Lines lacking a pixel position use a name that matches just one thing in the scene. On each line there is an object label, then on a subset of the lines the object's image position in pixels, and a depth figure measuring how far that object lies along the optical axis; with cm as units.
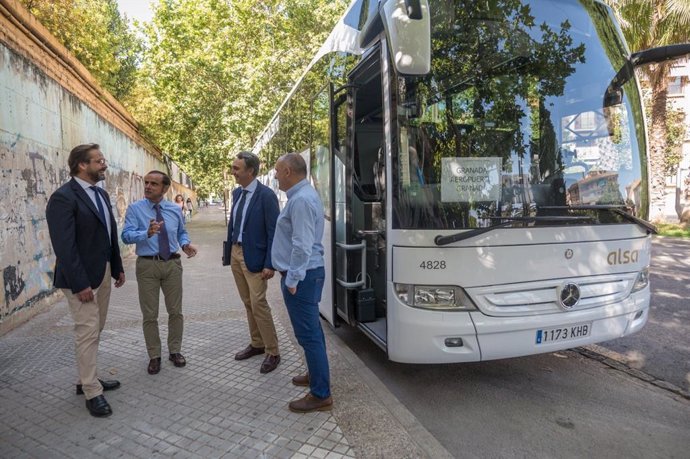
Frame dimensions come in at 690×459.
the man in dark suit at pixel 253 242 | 425
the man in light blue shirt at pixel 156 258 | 424
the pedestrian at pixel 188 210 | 3221
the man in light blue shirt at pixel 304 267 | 330
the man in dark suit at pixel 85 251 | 336
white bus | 344
